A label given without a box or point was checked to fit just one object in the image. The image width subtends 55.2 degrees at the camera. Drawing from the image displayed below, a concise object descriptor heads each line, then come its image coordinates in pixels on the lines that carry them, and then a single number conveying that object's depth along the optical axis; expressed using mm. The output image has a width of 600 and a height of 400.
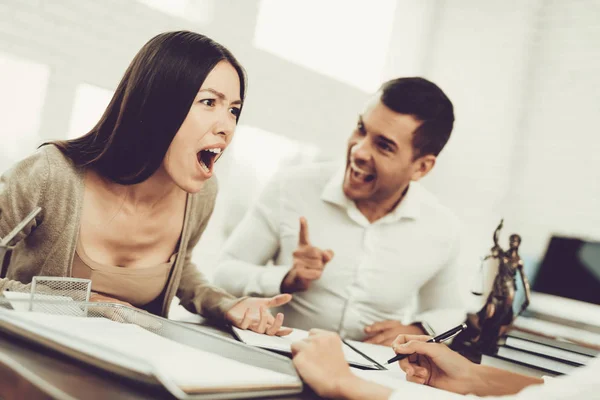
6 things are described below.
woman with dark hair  1096
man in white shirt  1782
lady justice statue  1564
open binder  521
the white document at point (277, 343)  925
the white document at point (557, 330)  1909
